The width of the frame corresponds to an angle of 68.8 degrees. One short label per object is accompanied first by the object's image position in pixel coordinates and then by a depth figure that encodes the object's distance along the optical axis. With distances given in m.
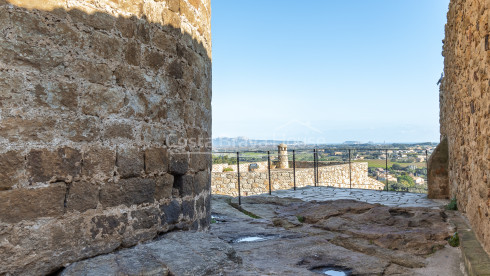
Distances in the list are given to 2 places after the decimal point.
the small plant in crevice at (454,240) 3.84
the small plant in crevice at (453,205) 5.77
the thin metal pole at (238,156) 7.57
